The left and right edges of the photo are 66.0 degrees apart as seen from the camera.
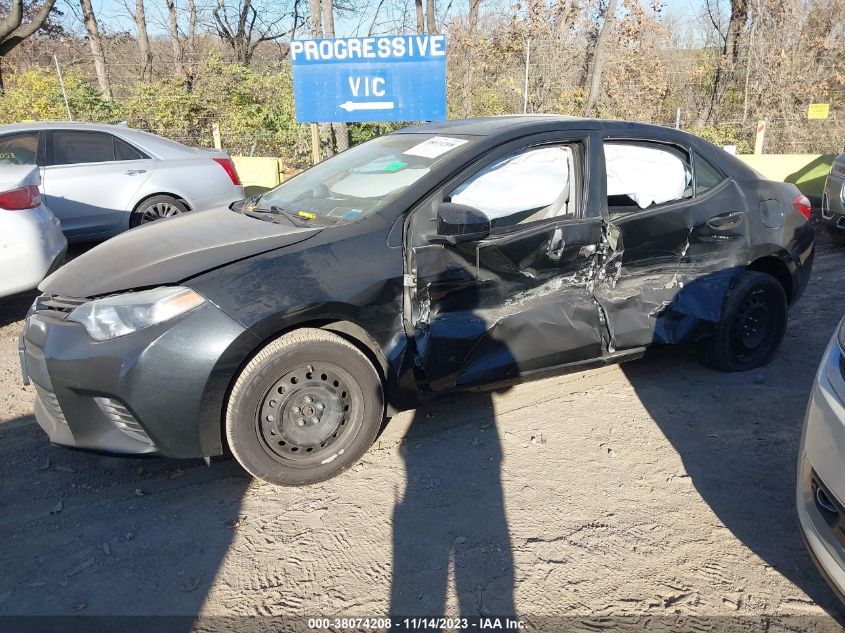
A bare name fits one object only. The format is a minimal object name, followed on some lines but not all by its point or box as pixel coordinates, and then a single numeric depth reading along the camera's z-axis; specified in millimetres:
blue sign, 10219
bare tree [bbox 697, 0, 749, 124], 13047
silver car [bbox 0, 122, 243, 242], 6773
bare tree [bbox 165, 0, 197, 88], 24586
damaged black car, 2779
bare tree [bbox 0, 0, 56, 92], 15773
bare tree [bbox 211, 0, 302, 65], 30656
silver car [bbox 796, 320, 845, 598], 2070
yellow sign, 10930
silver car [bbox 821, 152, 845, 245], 7359
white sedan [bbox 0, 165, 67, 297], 4859
